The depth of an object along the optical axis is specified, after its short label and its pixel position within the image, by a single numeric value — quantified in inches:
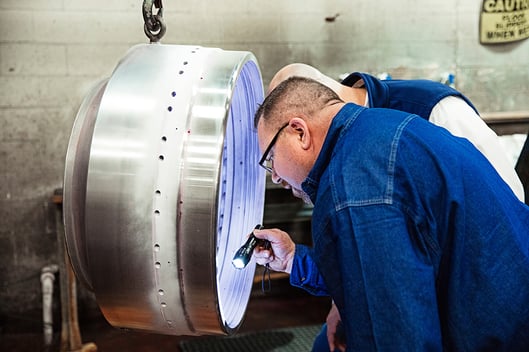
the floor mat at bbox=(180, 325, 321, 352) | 134.2
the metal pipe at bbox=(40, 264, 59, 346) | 142.6
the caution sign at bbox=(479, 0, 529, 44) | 172.7
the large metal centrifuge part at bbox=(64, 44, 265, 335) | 44.8
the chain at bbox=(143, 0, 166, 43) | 51.4
